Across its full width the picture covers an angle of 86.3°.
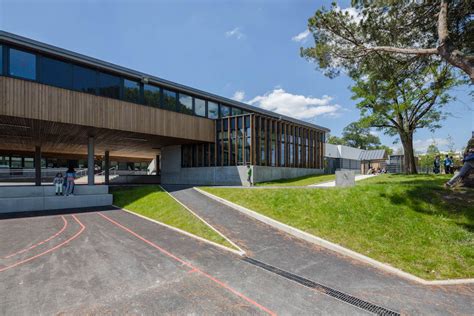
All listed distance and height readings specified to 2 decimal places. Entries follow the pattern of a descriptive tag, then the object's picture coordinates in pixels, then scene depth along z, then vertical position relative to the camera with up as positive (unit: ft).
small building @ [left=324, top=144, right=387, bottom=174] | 141.90 +0.38
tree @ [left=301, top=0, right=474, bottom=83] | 35.83 +19.92
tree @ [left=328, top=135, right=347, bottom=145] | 290.23 +21.75
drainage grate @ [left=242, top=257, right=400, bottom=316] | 16.94 -10.15
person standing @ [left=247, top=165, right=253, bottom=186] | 74.59 -5.03
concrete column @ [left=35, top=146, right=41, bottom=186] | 81.87 -1.81
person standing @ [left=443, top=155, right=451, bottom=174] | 71.92 -1.60
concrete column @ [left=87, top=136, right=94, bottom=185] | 68.33 -0.43
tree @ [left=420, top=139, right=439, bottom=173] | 203.18 +2.20
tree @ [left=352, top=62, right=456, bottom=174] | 47.62 +14.20
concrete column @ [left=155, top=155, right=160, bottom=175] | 131.06 -2.22
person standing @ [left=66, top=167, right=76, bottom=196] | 59.47 -5.13
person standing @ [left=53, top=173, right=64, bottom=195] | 58.54 -5.68
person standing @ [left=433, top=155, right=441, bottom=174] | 82.53 -2.45
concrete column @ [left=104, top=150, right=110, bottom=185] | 98.98 -2.93
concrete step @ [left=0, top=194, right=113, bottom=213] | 52.49 -9.63
